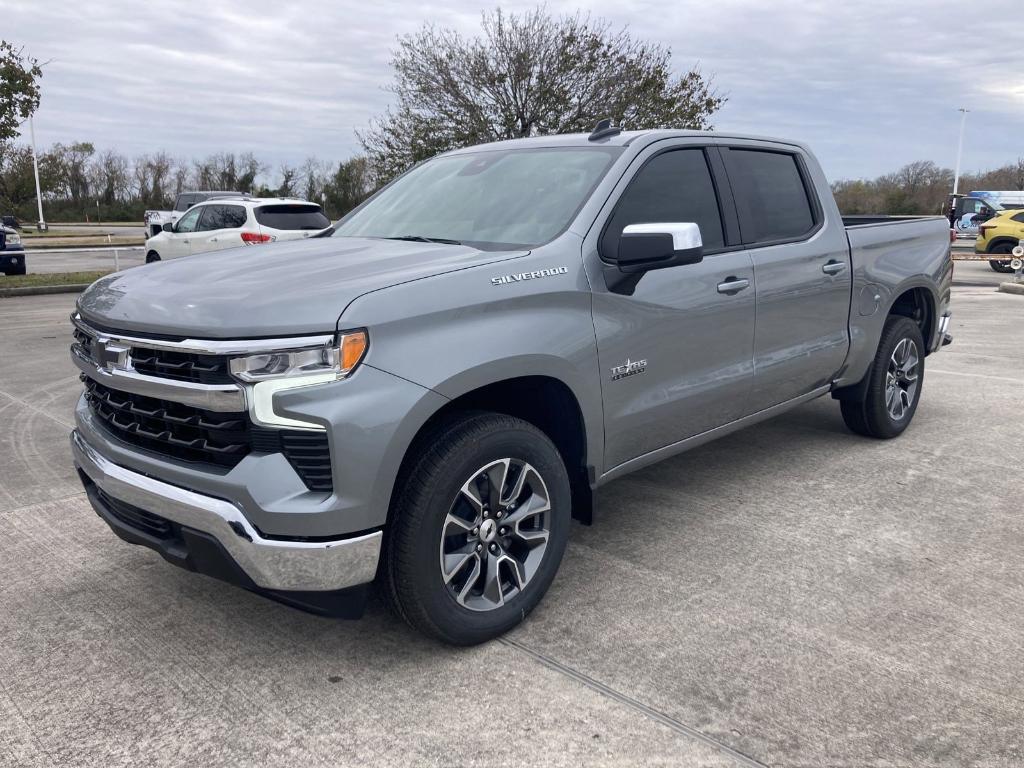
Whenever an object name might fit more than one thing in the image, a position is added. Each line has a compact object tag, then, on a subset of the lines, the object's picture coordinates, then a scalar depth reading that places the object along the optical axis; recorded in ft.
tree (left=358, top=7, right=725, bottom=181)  74.38
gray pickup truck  8.80
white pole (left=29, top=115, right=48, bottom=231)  152.35
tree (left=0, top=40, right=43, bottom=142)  50.14
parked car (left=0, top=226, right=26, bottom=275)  58.13
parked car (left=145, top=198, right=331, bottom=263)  48.11
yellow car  70.54
